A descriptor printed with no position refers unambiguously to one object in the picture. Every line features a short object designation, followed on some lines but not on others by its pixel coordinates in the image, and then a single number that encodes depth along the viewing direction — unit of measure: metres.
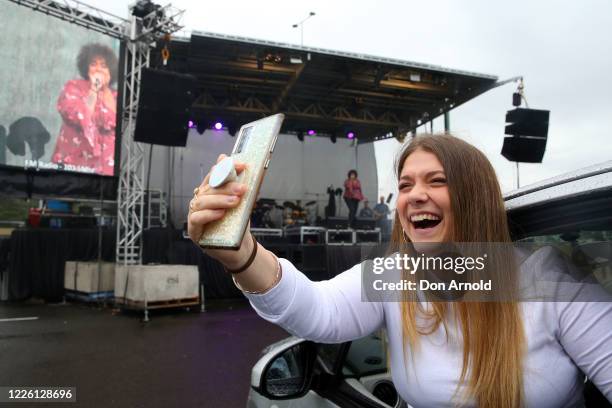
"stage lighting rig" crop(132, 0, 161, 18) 8.14
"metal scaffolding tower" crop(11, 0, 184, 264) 8.23
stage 9.48
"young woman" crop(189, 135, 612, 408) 0.96
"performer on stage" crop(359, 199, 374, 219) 13.92
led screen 8.09
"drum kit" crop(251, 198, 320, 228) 13.19
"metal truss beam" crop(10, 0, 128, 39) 7.84
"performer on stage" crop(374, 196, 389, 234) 13.23
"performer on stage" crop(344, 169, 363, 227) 13.91
